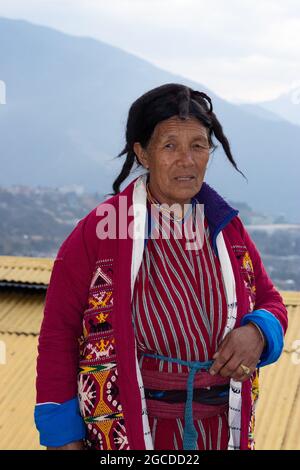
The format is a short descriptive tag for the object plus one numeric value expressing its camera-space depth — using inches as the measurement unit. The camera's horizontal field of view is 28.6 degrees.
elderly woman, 61.9
